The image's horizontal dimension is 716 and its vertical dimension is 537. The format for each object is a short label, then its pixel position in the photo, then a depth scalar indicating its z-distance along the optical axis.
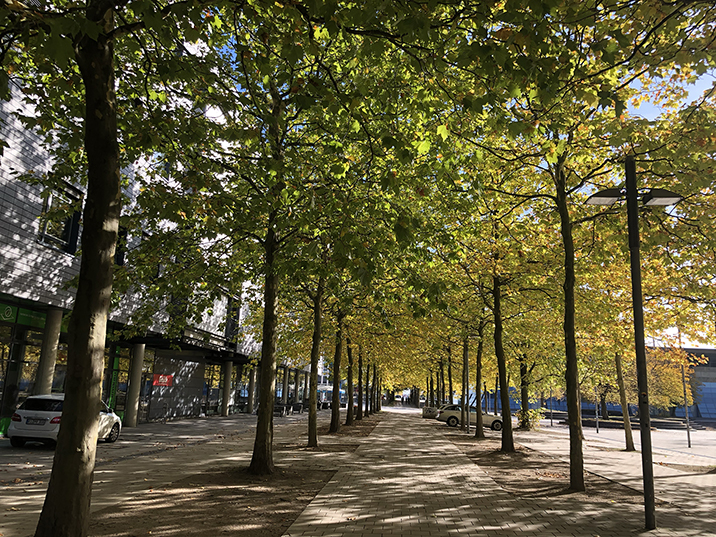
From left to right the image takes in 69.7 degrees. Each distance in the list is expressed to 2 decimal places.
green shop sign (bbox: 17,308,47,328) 16.34
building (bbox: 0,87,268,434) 13.59
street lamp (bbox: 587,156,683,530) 7.54
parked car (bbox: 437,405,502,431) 31.42
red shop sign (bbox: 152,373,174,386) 27.52
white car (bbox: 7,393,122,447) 13.97
